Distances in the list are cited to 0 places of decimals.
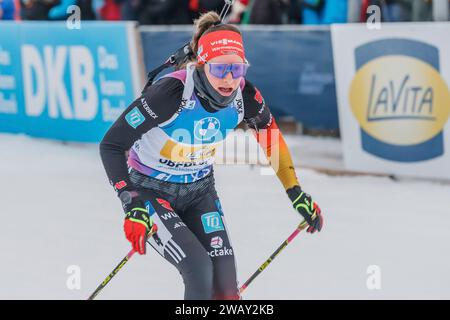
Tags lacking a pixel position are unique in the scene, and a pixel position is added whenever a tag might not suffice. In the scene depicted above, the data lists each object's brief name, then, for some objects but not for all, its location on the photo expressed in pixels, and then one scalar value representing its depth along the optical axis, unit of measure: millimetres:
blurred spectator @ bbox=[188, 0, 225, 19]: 11016
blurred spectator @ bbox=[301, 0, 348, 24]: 10156
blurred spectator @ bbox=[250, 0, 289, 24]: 10930
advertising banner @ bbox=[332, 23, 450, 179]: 8359
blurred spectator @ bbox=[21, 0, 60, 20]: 12438
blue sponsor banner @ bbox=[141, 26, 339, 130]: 10047
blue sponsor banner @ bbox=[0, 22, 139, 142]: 10008
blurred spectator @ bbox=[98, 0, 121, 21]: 12625
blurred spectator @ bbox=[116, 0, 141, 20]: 12242
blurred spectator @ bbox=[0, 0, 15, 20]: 12711
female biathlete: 4453
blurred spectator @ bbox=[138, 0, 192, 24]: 11539
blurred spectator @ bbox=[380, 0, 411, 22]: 9805
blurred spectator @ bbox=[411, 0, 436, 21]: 9695
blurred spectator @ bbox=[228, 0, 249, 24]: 11430
